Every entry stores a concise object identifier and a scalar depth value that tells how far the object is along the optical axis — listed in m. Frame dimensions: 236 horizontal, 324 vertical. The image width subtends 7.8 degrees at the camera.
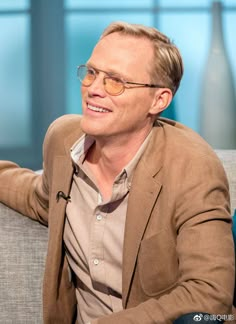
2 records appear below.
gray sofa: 3.62
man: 3.29
